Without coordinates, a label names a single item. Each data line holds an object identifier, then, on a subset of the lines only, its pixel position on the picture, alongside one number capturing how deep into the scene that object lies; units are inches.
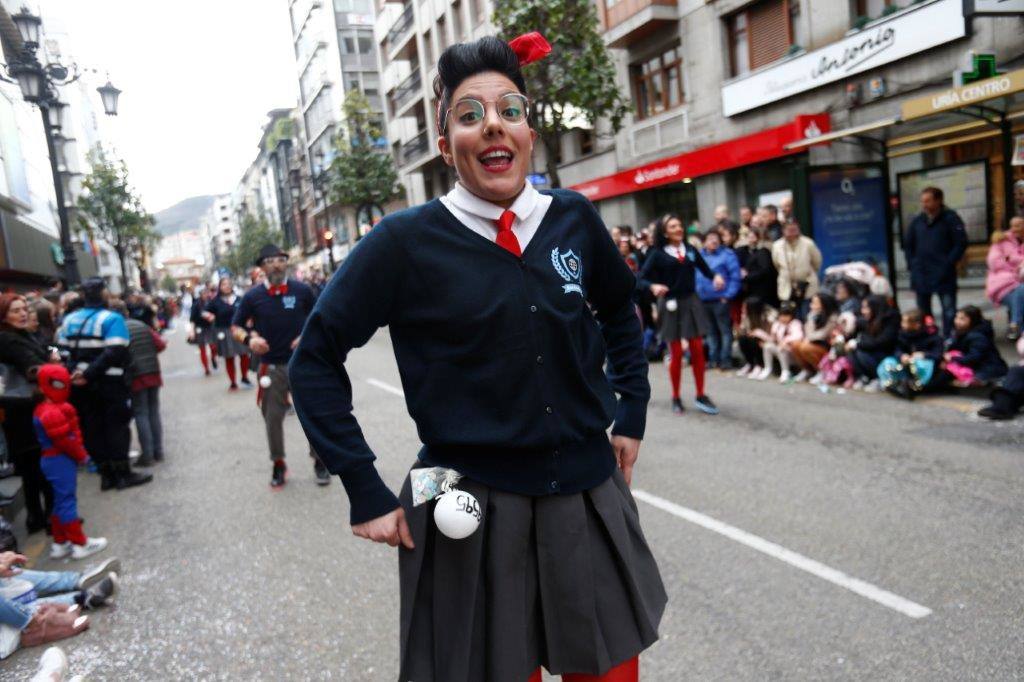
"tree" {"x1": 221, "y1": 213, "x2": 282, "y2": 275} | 2940.5
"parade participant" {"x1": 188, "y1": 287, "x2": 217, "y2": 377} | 590.1
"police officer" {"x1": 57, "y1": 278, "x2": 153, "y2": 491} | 272.0
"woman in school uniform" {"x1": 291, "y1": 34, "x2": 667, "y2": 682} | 72.0
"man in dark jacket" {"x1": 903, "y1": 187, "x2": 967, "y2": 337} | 350.3
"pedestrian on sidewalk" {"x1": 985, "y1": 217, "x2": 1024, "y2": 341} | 319.3
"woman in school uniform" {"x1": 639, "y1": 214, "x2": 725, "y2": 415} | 298.0
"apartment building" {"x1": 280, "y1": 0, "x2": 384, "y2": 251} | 1936.5
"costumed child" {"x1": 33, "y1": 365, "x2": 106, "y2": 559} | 209.8
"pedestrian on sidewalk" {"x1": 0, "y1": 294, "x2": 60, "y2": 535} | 228.1
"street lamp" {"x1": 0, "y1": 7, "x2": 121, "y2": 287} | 412.8
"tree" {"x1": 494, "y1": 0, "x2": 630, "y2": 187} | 539.5
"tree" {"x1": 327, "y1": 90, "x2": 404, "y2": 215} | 1289.4
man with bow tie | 265.1
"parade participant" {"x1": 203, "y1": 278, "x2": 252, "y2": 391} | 534.9
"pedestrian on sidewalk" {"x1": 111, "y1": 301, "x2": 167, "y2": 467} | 317.4
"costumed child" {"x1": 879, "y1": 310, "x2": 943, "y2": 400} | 299.7
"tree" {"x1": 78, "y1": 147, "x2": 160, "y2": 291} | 1331.2
